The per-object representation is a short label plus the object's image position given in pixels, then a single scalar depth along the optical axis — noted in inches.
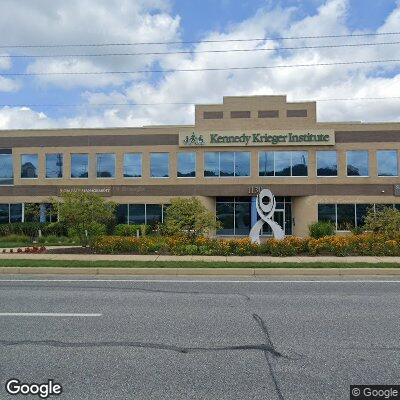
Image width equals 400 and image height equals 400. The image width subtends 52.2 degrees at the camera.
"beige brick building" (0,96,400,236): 1207.6
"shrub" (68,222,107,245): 722.2
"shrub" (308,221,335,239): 1103.0
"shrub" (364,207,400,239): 741.5
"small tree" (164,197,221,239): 719.1
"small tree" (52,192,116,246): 703.7
